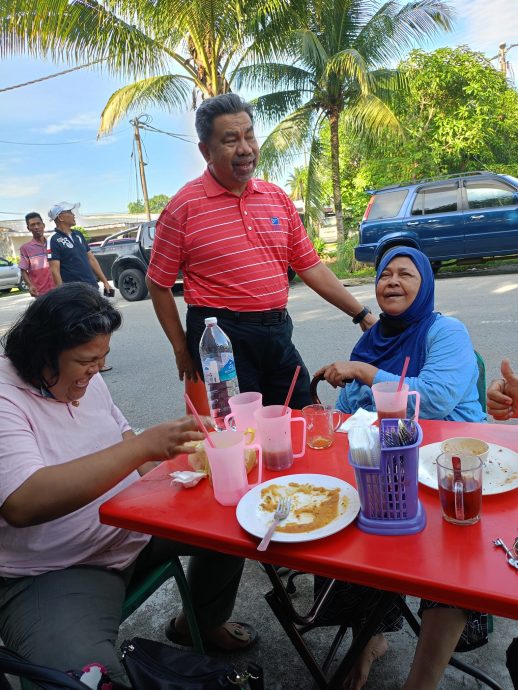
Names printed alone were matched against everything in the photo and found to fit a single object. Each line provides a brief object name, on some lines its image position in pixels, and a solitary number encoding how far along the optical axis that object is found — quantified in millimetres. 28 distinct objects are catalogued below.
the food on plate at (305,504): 1233
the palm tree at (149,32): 8383
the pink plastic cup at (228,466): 1373
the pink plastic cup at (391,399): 1498
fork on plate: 1160
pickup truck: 11398
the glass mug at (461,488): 1158
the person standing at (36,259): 6516
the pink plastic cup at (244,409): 1713
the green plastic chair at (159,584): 1619
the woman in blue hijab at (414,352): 1970
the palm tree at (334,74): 10703
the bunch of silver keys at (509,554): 1032
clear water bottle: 2129
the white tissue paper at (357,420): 1772
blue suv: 8945
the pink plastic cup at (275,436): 1535
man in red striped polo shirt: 2436
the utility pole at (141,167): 29256
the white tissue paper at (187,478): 1530
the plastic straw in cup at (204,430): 1337
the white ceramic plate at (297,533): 1186
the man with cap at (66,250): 5996
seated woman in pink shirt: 1340
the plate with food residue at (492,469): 1297
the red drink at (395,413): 1526
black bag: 1124
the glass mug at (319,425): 1721
